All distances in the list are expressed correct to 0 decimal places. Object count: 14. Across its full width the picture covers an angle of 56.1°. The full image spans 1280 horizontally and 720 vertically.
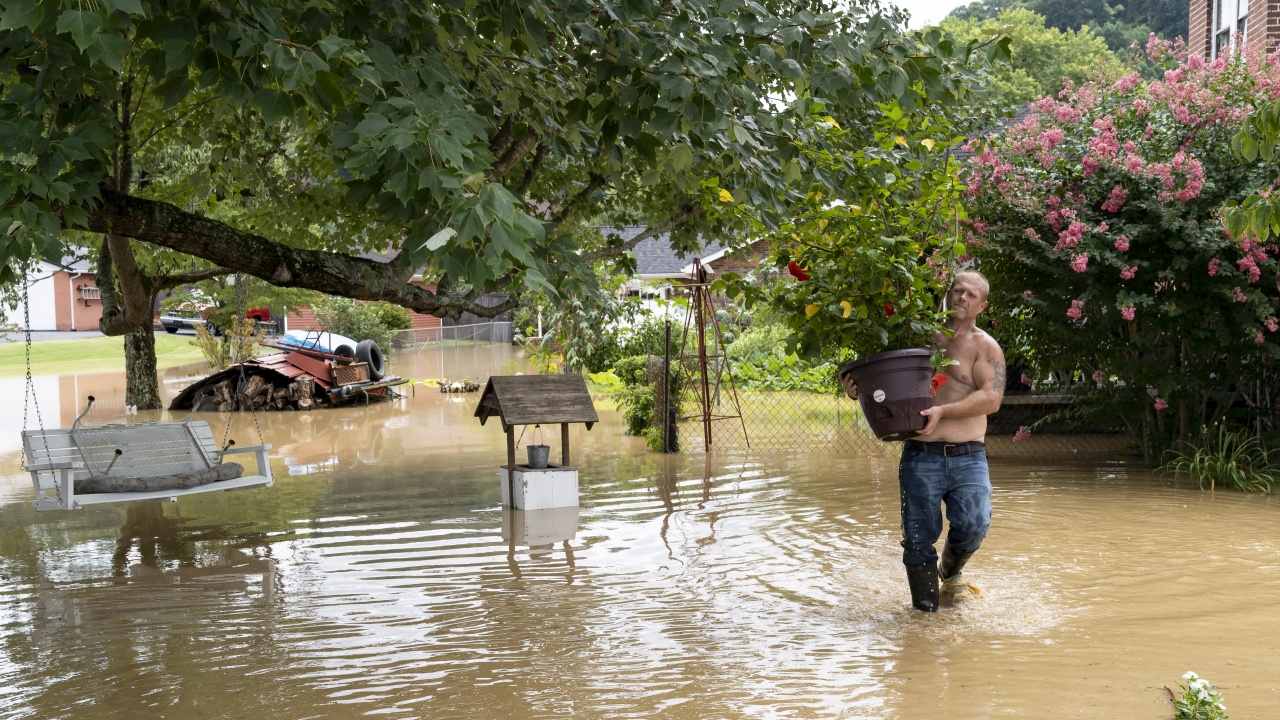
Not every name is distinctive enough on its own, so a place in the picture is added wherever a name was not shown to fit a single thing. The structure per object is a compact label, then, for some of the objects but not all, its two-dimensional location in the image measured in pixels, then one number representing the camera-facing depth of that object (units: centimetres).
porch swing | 954
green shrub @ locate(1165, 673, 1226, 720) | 481
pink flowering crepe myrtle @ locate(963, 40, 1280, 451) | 1139
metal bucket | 1145
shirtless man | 652
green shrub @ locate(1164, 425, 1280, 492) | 1143
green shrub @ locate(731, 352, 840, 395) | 2214
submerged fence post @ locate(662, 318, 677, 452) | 1510
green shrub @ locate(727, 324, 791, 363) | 2527
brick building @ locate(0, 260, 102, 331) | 5862
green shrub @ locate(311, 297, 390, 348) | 3444
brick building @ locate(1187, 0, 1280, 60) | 1564
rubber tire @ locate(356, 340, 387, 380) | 2531
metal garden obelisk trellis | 1534
